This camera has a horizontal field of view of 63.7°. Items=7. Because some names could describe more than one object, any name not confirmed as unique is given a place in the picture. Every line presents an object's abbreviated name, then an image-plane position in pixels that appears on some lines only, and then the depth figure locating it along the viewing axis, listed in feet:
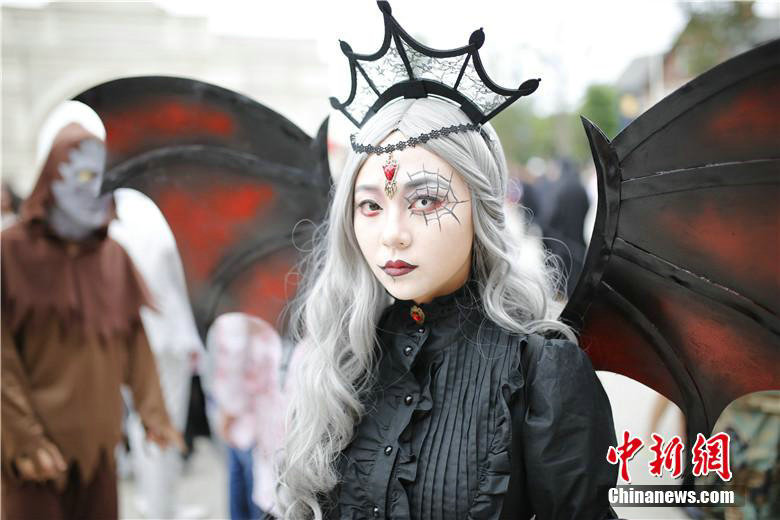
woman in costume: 4.31
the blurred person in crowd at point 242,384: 9.17
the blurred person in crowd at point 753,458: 5.63
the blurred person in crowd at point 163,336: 9.23
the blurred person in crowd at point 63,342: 7.30
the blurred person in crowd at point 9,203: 11.84
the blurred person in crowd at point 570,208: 16.37
